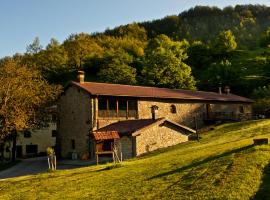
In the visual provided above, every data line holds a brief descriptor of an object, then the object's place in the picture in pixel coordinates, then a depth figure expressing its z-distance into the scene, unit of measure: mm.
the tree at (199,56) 102062
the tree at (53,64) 99062
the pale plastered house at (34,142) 58094
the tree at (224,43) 104750
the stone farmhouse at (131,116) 38469
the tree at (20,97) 43625
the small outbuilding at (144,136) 37406
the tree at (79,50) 105625
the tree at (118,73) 77688
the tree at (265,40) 110000
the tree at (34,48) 103638
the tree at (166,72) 74438
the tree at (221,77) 80062
